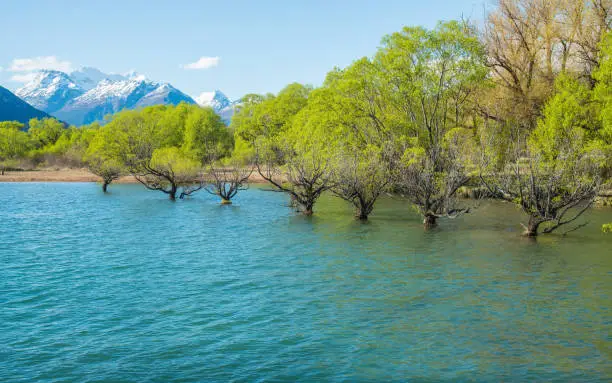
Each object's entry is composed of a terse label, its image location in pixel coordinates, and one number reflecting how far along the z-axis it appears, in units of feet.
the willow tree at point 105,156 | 232.32
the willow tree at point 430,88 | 113.83
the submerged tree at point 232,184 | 174.13
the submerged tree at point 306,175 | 129.29
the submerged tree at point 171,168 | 193.47
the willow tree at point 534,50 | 150.82
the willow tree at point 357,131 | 123.13
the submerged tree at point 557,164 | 96.84
